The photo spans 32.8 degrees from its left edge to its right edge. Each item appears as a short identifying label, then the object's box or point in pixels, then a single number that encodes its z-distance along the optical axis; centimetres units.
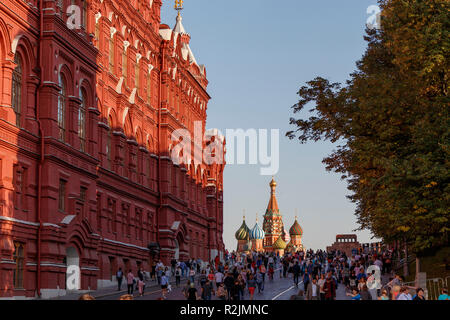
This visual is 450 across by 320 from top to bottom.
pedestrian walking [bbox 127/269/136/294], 3888
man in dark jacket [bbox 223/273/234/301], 3344
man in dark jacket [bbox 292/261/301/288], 4519
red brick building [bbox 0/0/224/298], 3538
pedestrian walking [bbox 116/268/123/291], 4253
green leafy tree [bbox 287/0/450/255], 2809
